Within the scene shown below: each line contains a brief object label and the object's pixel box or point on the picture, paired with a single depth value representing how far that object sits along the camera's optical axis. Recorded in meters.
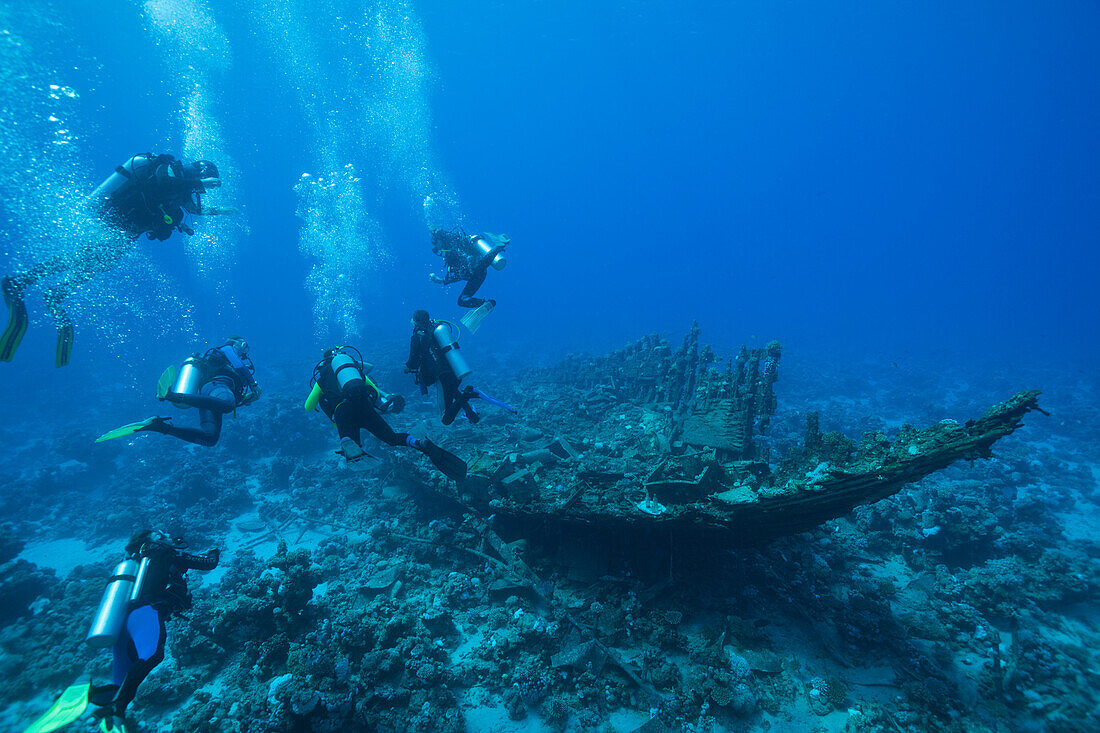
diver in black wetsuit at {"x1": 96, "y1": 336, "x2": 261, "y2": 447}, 6.69
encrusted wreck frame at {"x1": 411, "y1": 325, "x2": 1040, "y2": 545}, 5.03
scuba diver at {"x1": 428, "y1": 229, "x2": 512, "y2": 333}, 9.97
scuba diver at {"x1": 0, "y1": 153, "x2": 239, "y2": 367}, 7.34
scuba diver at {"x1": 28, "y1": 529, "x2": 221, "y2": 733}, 4.52
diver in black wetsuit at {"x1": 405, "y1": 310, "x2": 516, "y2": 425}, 7.20
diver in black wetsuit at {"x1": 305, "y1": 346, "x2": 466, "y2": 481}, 6.14
